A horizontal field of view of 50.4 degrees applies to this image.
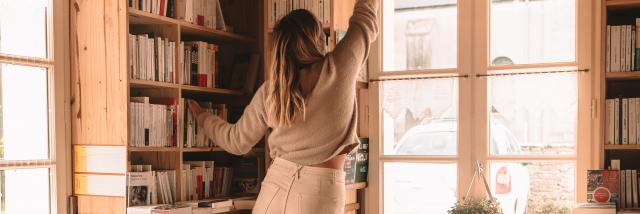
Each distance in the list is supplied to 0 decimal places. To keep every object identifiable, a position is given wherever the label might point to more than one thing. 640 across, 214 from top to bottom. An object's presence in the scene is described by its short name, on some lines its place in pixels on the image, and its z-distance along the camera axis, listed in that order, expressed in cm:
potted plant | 338
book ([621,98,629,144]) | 317
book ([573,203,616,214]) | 300
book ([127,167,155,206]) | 302
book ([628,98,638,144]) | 316
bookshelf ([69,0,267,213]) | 299
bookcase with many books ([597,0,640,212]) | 316
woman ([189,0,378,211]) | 271
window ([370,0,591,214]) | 353
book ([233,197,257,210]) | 342
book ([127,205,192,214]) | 294
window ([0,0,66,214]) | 280
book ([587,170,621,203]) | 310
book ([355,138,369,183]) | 388
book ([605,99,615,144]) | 320
